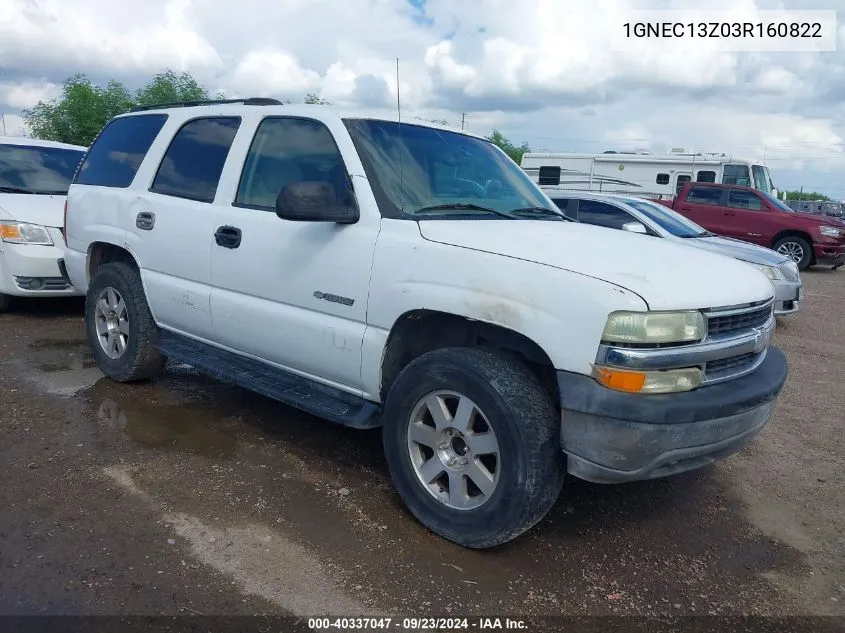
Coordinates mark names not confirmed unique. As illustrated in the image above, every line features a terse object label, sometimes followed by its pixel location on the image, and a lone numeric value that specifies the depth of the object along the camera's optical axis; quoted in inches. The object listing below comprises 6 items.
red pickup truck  581.6
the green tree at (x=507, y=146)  1851.6
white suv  108.8
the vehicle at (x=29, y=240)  274.2
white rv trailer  690.2
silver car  339.6
